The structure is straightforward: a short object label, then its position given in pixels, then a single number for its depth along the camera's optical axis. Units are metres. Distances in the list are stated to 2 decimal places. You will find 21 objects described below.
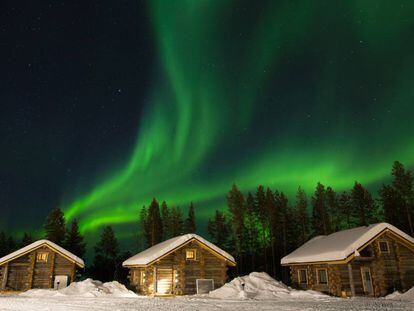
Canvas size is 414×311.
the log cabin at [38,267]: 32.22
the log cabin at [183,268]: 29.64
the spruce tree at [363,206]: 56.62
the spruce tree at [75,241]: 60.04
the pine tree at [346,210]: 58.66
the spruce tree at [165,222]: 71.39
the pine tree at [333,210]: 59.53
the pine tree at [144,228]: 70.62
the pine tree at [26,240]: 70.66
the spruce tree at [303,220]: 59.49
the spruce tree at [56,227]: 57.25
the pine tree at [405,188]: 49.94
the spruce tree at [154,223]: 68.69
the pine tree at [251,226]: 58.56
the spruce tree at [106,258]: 63.53
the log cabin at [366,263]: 26.41
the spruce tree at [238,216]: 58.00
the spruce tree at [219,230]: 68.19
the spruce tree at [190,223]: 71.25
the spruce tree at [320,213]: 59.03
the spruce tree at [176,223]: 70.25
